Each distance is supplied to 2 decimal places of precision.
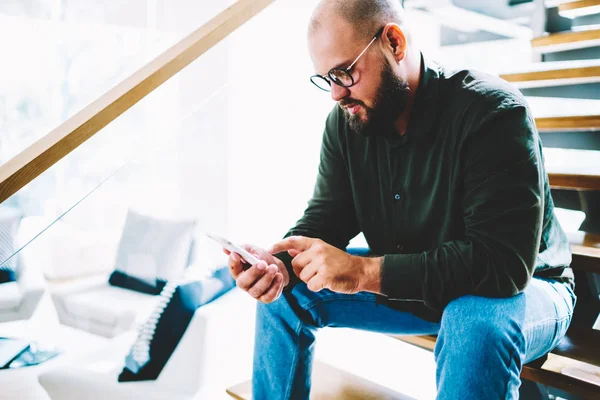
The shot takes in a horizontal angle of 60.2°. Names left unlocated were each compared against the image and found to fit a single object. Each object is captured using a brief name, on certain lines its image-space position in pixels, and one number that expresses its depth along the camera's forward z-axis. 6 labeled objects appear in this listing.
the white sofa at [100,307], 2.82
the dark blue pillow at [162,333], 1.71
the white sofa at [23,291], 2.66
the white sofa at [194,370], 1.72
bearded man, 0.97
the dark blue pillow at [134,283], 3.17
